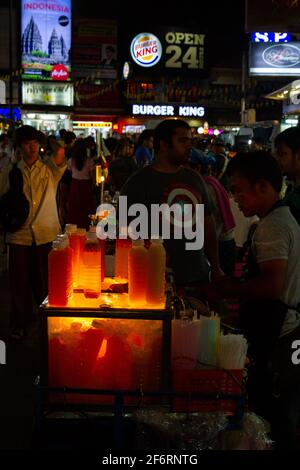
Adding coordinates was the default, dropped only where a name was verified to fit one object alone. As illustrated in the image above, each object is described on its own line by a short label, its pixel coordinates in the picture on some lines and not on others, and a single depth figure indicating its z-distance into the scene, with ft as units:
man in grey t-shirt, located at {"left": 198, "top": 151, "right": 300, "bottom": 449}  9.61
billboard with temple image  107.96
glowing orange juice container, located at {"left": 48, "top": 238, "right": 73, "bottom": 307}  9.70
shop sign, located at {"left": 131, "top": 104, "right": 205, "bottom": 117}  120.47
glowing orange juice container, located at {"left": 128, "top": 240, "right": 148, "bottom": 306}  10.02
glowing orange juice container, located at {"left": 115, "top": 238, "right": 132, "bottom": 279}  12.31
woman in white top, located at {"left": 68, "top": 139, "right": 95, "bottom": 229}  39.55
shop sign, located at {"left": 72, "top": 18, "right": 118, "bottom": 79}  128.88
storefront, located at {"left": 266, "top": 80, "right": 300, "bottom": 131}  36.18
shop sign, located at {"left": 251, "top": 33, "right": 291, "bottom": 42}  70.11
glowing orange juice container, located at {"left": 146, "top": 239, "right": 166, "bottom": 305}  9.91
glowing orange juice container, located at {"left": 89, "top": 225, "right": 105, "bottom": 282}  11.49
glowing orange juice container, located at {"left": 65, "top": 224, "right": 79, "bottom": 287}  11.22
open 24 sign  127.13
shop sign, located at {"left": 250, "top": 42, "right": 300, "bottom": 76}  58.80
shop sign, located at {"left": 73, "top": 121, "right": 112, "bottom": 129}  125.32
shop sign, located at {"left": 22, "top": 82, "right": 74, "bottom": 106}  107.34
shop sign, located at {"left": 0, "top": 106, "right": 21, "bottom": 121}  93.23
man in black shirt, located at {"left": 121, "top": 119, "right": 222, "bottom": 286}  15.35
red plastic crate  8.84
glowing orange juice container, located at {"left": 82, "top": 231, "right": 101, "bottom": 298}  10.66
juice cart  9.50
